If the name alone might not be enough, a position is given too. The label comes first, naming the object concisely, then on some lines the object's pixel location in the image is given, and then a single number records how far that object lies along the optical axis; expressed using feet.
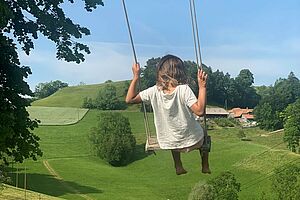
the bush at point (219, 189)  114.33
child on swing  17.10
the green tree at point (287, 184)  119.24
